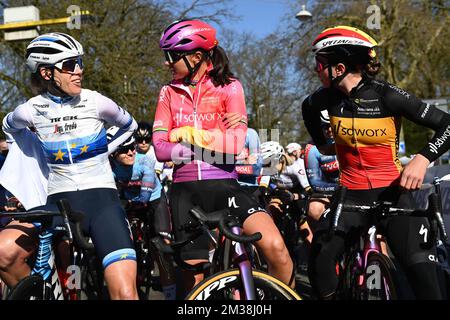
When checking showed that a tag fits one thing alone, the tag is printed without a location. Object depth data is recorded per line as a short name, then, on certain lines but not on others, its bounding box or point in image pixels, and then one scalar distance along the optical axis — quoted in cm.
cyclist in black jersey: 346
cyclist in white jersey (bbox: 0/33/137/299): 364
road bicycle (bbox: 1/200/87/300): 320
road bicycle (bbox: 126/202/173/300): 638
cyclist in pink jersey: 349
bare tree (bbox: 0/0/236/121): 2056
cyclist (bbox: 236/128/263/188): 714
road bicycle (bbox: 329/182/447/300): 322
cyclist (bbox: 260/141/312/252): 847
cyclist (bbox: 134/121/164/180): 730
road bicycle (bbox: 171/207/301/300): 291
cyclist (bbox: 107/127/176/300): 638
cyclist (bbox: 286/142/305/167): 1203
